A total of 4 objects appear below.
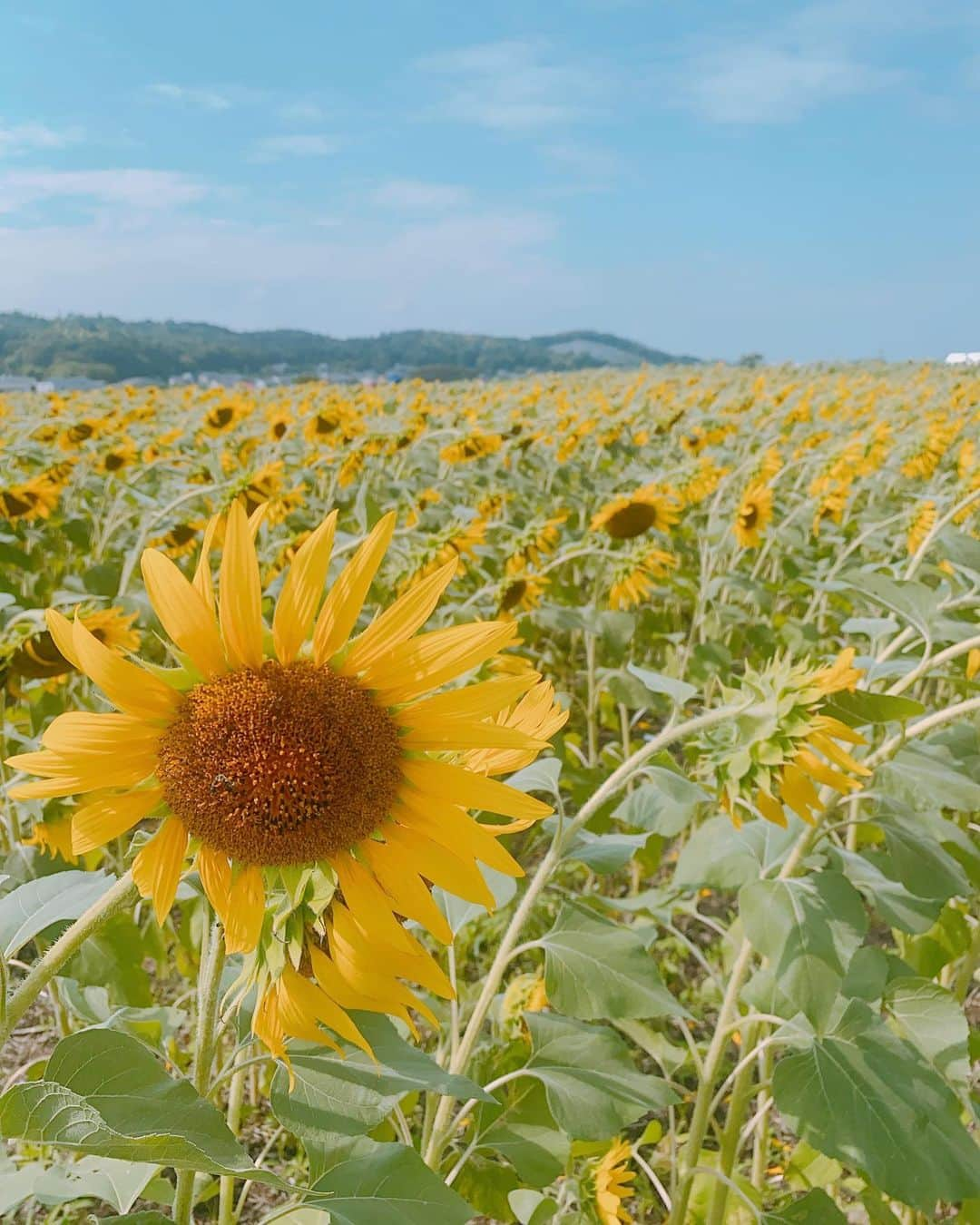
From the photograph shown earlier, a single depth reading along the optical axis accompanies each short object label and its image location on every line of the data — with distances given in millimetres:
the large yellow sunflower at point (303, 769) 836
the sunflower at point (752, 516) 3992
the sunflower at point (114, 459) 4859
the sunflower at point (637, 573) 3236
